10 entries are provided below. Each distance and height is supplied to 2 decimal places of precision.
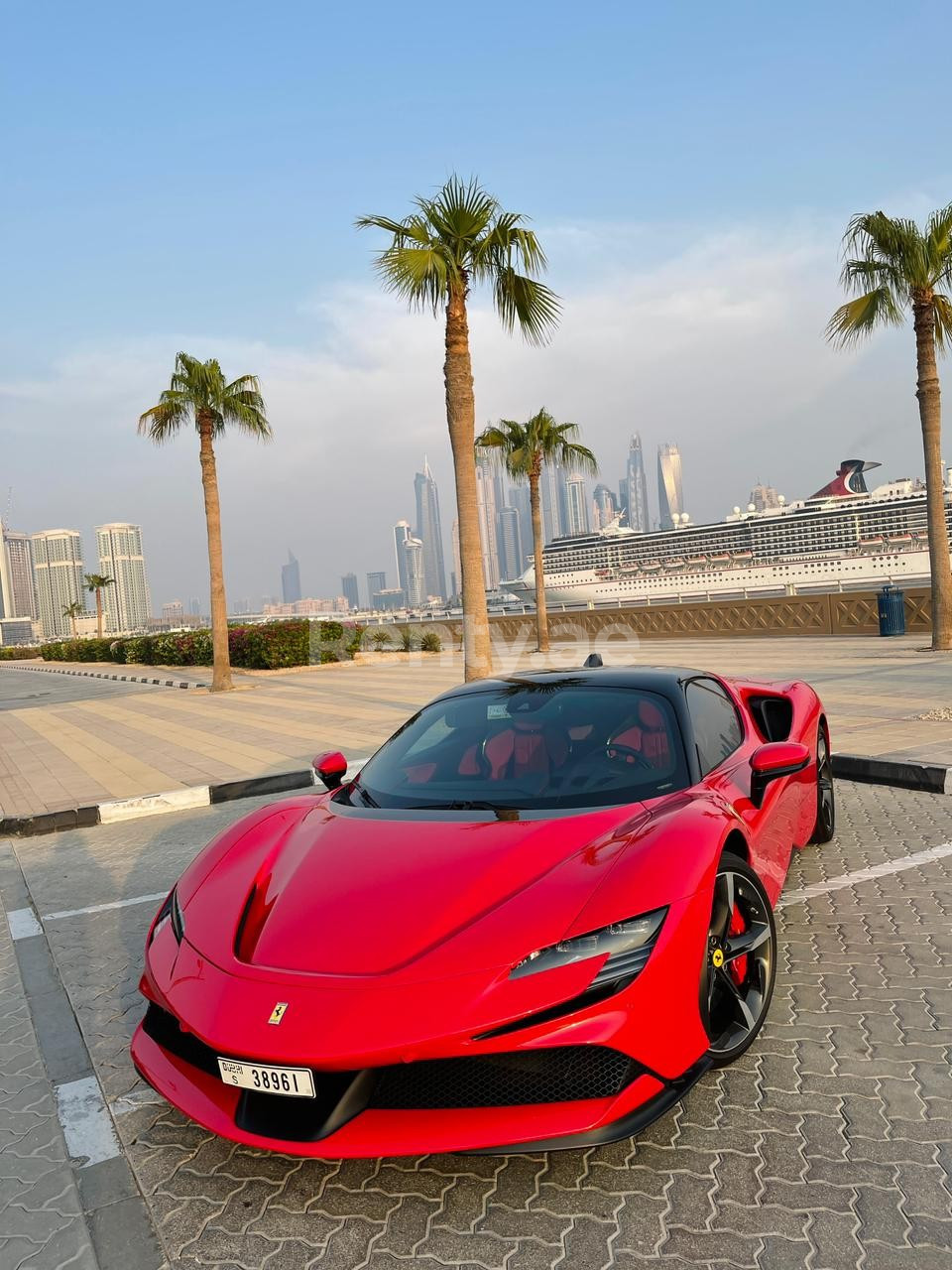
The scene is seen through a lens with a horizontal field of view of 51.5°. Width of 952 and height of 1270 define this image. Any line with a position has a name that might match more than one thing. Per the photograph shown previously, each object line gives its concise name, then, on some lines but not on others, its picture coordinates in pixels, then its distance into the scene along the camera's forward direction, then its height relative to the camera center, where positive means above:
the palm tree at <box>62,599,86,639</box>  90.01 +2.44
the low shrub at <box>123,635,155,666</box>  39.12 -0.78
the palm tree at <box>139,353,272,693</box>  22.33 +4.78
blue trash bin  23.91 -0.81
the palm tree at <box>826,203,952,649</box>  17.33 +4.91
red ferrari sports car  2.34 -0.91
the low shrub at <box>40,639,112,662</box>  48.81 -0.87
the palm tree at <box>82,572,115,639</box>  68.94 +3.69
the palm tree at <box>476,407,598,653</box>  29.12 +4.52
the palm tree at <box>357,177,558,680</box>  11.76 +3.89
